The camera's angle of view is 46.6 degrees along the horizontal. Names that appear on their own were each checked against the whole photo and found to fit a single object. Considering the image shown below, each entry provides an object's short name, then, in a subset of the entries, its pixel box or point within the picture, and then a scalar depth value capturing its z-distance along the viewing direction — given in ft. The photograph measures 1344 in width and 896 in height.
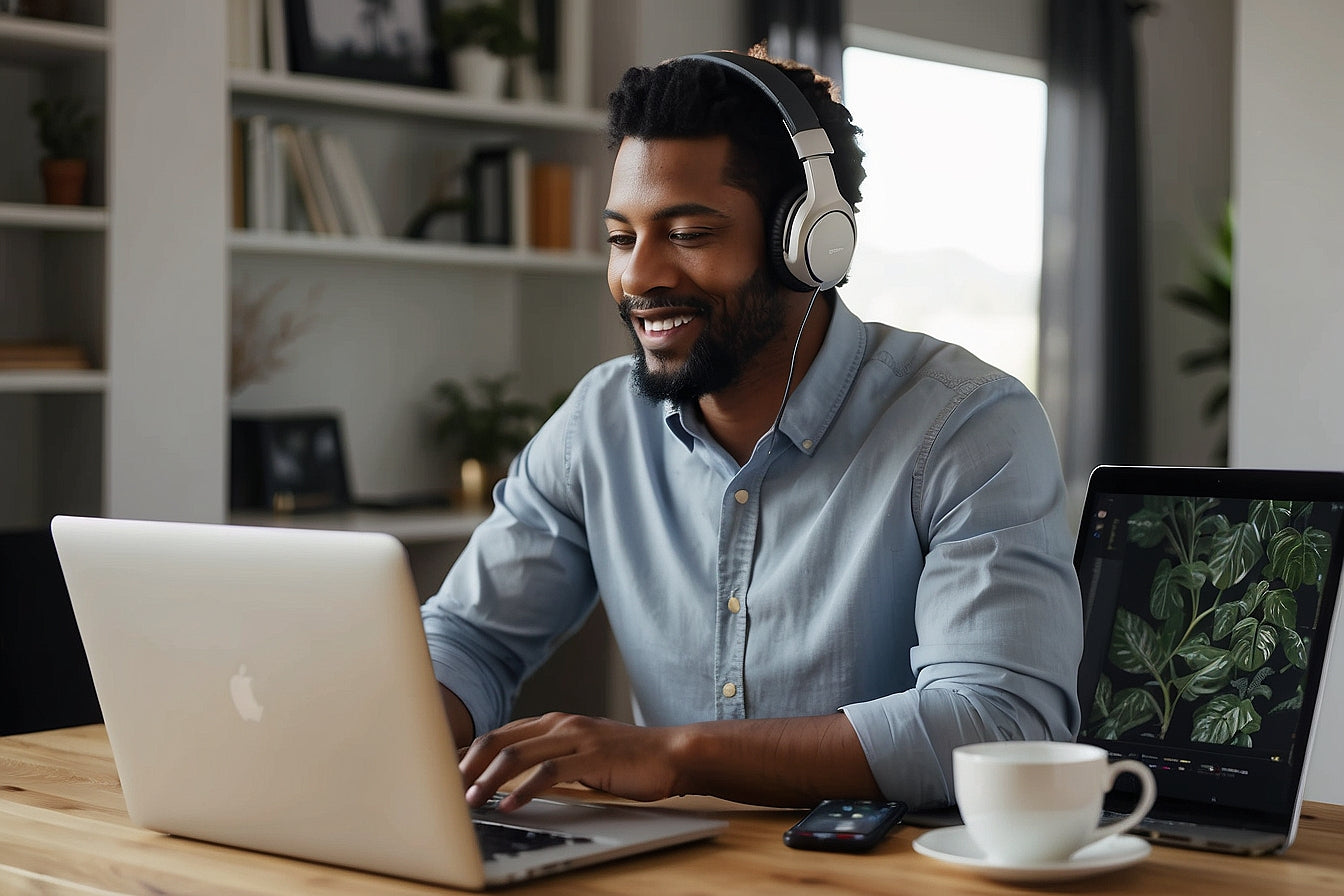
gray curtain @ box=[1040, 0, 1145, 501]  16.94
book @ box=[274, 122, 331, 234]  11.34
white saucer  3.20
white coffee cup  3.14
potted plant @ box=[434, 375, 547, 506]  12.57
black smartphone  3.57
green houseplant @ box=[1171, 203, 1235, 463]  17.13
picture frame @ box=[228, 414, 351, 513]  11.43
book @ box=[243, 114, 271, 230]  11.09
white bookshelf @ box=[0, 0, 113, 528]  10.23
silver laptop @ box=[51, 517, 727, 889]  3.18
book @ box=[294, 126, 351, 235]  11.44
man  4.50
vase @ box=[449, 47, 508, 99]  12.16
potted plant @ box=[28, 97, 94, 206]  10.11
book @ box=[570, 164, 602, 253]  12.75
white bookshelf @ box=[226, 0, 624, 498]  12.03
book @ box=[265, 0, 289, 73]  11.22
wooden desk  3.29
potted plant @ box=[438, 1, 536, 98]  12.09
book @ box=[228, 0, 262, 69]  11.00
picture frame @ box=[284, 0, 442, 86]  11.46
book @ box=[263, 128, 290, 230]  11.23
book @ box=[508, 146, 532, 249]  12.37
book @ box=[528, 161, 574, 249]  12.59
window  15.76
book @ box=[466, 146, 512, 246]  12.44
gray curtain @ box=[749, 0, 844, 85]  13.52
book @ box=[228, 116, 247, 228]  11.09
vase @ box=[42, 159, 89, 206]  10.09
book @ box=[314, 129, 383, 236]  11.55
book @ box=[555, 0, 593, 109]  12.60
